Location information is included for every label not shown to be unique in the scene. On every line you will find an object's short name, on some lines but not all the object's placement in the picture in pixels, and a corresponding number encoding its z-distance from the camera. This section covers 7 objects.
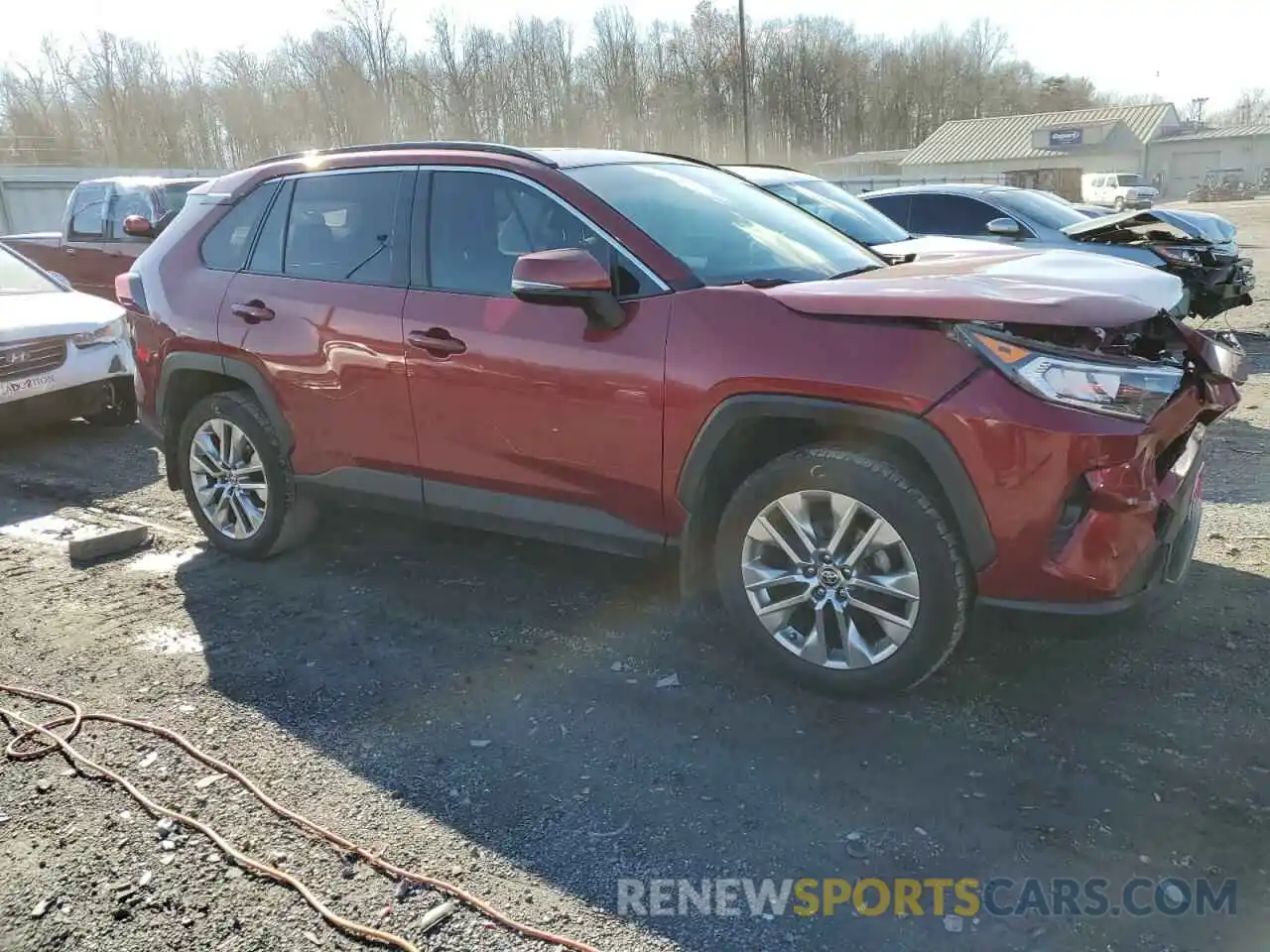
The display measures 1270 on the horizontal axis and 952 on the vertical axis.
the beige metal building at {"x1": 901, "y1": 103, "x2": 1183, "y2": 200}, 66.69
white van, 46.75
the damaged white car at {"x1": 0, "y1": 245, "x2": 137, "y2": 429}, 7.07
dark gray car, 8.57
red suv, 2.88
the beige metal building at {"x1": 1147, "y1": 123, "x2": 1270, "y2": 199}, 67.75
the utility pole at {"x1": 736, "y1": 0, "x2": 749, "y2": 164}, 33.33
